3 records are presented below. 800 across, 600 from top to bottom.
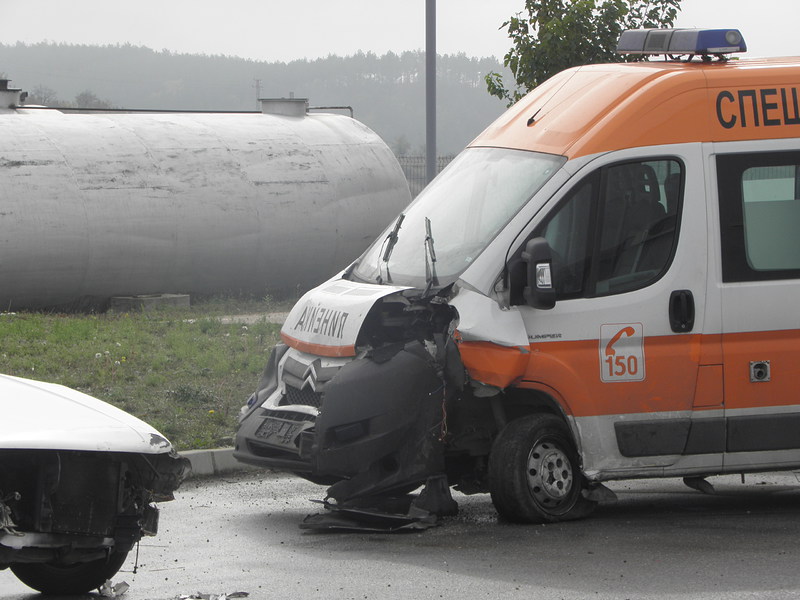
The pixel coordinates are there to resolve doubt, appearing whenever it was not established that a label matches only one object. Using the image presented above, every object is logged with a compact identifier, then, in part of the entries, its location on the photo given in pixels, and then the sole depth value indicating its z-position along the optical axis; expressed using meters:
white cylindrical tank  34.28
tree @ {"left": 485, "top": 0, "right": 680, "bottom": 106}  26.41
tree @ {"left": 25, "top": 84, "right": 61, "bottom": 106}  152.62
